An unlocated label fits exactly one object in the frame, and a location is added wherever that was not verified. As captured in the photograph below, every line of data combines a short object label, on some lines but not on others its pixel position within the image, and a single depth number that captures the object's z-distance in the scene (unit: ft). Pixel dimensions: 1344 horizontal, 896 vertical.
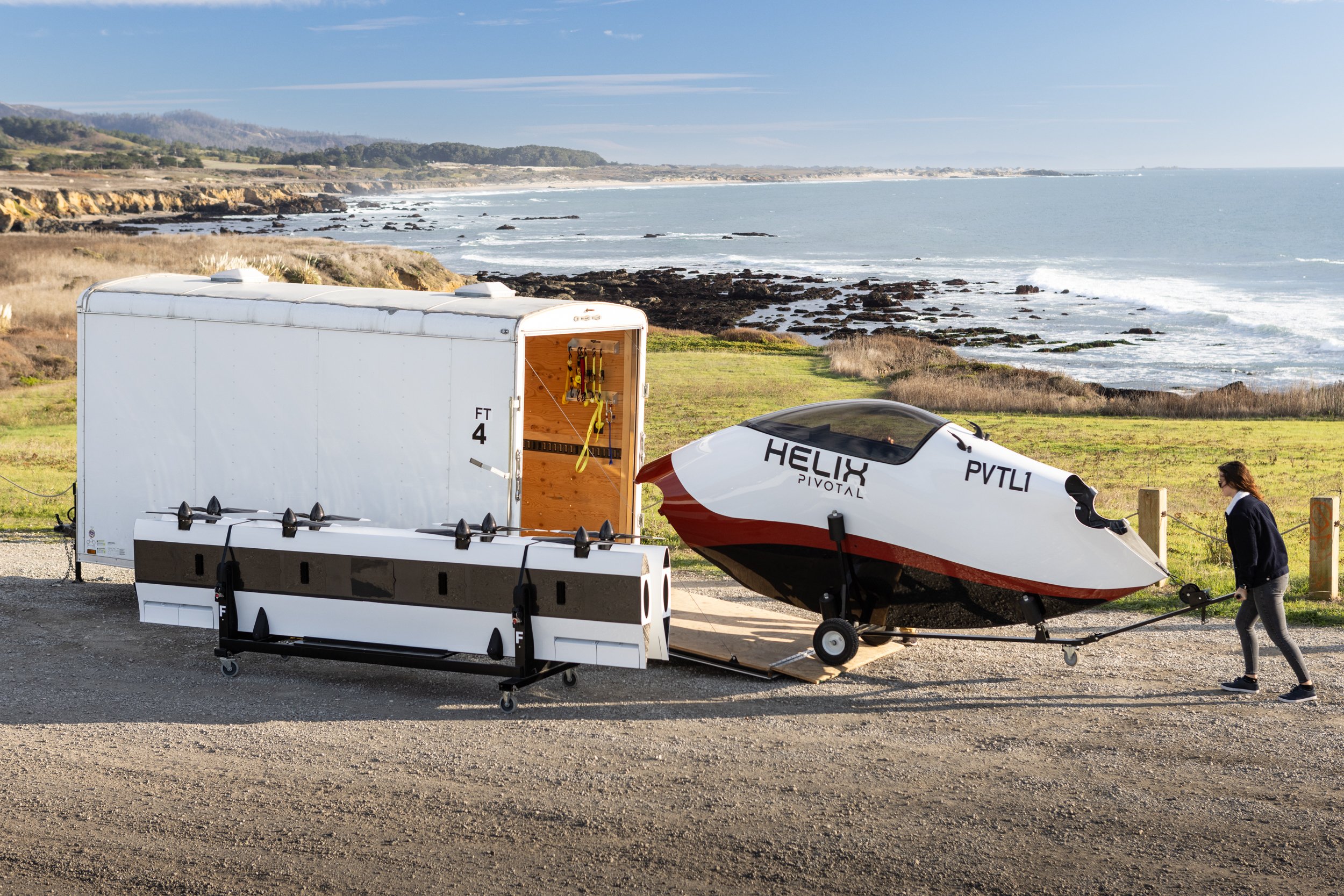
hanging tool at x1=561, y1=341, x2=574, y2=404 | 43.37
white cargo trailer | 35.42
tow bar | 32.78
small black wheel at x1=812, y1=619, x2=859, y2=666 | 33.86
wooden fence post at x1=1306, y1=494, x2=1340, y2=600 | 42.24
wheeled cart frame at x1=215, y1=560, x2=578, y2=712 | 31.71
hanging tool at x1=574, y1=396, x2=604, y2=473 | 43.34
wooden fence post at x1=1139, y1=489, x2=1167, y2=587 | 44.09
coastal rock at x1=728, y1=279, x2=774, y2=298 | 260.42
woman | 31.73
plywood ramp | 35.09
